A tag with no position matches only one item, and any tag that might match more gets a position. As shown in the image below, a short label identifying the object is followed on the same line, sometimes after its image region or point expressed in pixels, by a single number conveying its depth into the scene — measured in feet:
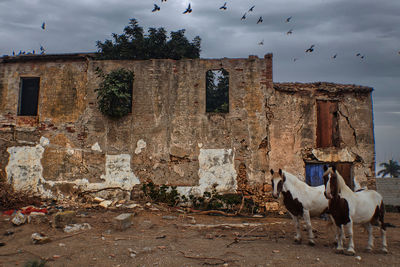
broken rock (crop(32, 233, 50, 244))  21.26
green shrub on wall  36.01
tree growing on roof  61.98
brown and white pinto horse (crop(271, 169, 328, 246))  22.20
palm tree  110.87
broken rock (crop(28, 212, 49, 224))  26.31
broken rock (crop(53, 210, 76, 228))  25.25
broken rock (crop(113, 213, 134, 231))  25.39
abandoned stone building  36.55
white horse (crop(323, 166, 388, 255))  19.27
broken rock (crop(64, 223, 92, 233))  24.52
